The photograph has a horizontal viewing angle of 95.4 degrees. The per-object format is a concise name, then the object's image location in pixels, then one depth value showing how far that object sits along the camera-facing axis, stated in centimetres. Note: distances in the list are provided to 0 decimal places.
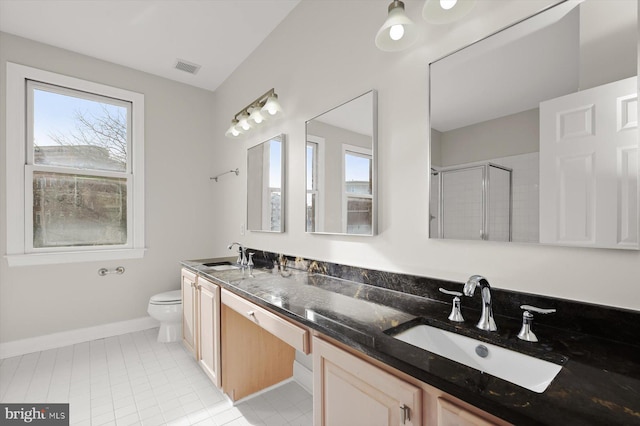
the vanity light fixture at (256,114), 218
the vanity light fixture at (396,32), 123
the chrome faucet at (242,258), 247
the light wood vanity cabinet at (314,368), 76
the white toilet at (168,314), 274
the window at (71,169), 259
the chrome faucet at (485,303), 97
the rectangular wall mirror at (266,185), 234
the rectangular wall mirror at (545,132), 87
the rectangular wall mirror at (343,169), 160
